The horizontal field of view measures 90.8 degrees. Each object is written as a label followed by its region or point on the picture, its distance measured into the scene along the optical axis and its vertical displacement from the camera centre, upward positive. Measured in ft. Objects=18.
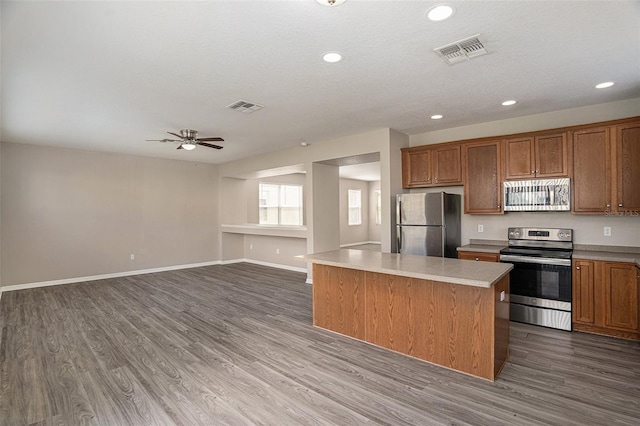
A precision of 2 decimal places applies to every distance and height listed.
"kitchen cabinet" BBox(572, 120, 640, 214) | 11.41 +1.68
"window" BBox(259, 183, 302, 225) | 32.04 +1.27
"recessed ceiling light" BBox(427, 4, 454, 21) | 6.70 +4.40
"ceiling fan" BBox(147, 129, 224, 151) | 15.93 +3.97
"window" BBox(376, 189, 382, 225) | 40.37 +1.13
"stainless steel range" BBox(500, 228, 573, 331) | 12.00 -2.52
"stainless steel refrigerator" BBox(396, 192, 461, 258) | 14.66 -0.42
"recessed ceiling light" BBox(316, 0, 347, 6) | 6.29 +4.29
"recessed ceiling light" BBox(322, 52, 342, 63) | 8.55 +4.38
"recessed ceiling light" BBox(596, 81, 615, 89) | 10.66 +4.42
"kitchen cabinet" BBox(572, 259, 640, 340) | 10.80 -2.99
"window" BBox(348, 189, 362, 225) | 39.04 +1.08
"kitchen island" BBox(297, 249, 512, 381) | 8.58 -2.89
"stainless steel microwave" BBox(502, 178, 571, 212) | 12.76 +0.82
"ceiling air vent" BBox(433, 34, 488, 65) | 8.07 +4.41
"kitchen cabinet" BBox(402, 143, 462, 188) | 15.49 +2.53
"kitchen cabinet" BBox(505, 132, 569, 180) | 12.71 +2.43
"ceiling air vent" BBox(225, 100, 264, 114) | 12.39 +4.45
